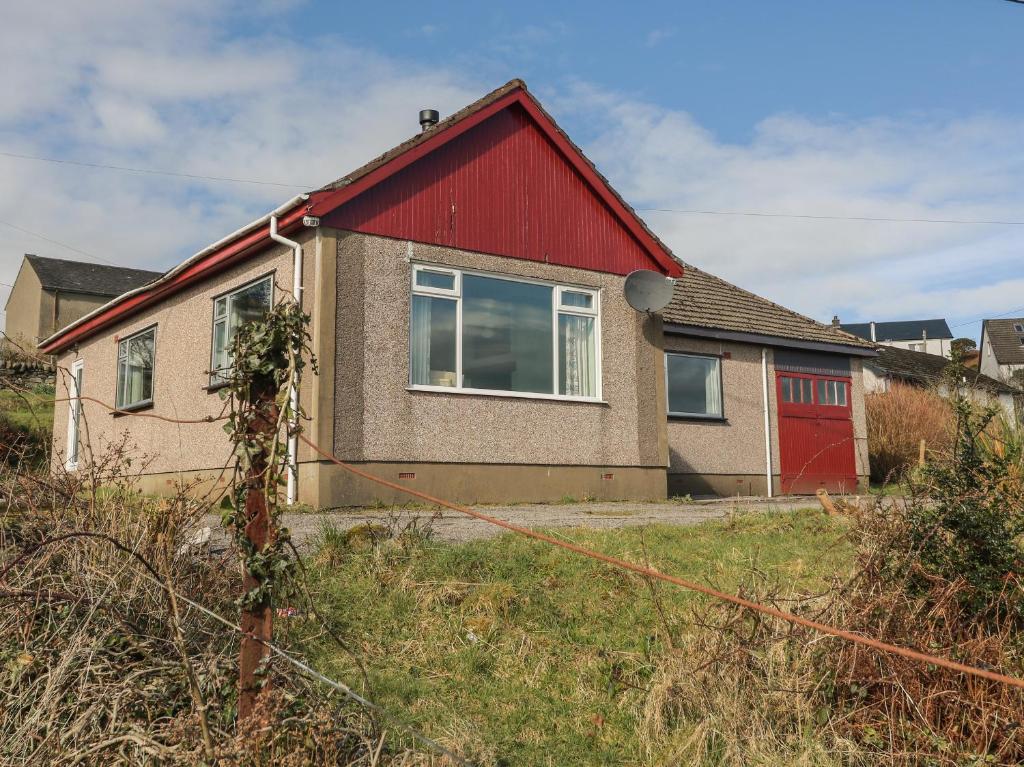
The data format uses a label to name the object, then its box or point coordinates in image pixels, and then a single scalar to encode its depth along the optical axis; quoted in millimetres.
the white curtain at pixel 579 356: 11914
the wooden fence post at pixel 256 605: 3129
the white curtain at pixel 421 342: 10594
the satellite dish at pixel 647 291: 12422
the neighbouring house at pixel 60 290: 40875
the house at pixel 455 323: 10086
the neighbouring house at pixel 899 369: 28969
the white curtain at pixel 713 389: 14680
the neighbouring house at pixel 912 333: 83125
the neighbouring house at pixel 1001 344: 64188
